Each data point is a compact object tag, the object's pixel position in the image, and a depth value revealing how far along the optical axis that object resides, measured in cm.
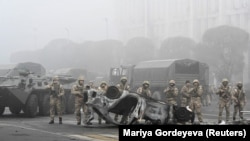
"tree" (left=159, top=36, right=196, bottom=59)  5800
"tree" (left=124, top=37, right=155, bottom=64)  6278
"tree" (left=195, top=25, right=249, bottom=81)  5147
